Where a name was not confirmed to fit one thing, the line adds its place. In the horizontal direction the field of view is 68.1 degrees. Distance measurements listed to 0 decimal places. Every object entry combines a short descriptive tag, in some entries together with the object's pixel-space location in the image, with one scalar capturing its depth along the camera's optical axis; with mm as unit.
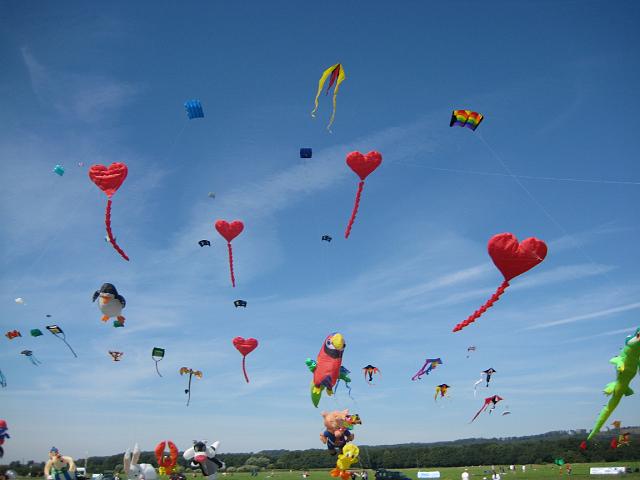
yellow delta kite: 17766
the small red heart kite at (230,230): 23641
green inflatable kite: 12234
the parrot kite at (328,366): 21125
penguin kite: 18781
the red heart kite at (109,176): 18984
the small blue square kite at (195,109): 18219
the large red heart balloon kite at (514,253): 14477
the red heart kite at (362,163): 20203
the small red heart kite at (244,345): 27094
